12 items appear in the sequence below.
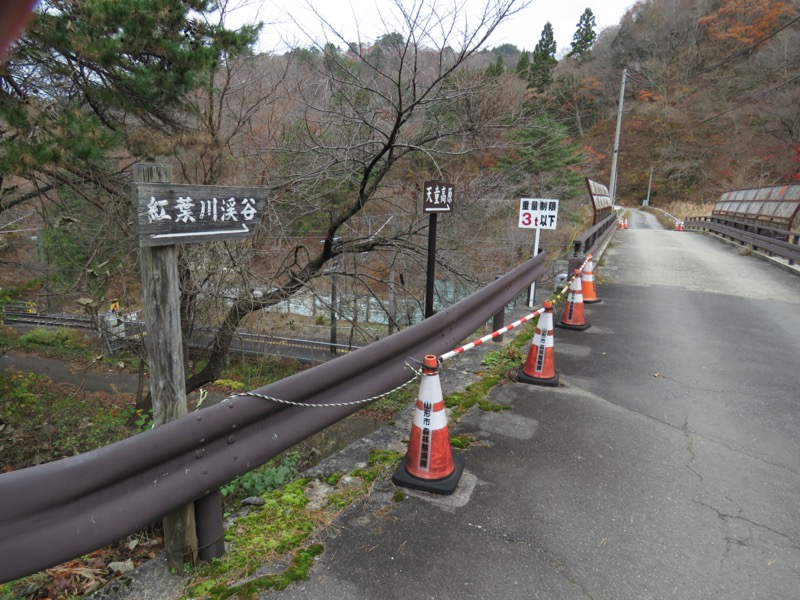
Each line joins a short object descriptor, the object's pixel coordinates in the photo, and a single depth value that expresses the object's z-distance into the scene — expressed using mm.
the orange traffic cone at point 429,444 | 2902
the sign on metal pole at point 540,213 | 7199
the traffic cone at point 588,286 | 8445
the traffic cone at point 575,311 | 6750
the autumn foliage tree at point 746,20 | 49656
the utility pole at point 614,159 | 26811
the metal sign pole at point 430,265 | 5867
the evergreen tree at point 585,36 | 80250
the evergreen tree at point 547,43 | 63831
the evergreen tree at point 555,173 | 24531
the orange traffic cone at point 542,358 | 4559
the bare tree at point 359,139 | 6609
